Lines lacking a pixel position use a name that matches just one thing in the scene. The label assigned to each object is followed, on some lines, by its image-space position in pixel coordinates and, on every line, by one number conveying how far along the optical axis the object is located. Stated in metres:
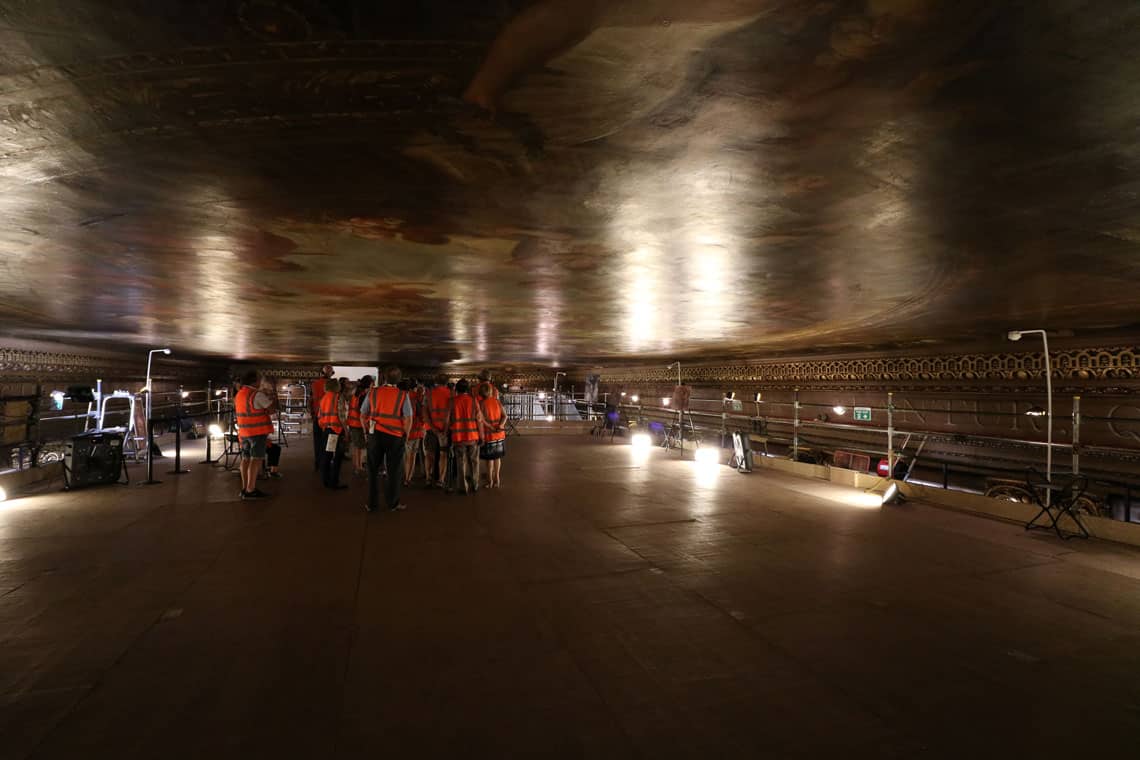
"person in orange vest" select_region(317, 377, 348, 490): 8.32
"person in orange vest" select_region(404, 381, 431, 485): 8.75
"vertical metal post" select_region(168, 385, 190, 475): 9.19
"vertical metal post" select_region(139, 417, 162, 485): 8.38
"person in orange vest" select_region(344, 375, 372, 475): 8.61
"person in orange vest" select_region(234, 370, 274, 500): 7.23
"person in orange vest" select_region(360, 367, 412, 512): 6.67
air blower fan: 8.22
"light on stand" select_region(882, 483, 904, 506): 7.64
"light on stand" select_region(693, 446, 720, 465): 11.91
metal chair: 6.07
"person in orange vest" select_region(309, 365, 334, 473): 9.65
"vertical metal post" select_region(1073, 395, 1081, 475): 6.54
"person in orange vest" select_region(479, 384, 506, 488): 8.02
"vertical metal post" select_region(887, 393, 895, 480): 8.46
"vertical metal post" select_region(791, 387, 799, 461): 10.41
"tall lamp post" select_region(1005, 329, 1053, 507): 6.49
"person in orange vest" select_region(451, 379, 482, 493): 7.77
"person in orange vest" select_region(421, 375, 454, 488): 8.30
